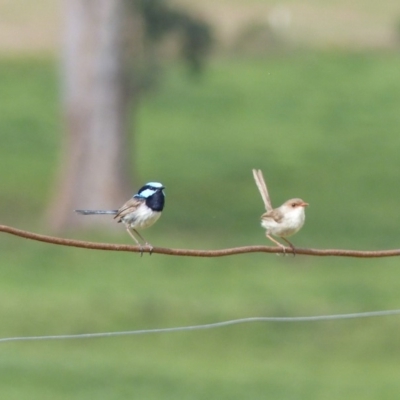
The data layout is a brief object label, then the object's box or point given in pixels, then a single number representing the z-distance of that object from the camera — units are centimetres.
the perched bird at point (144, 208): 1469
